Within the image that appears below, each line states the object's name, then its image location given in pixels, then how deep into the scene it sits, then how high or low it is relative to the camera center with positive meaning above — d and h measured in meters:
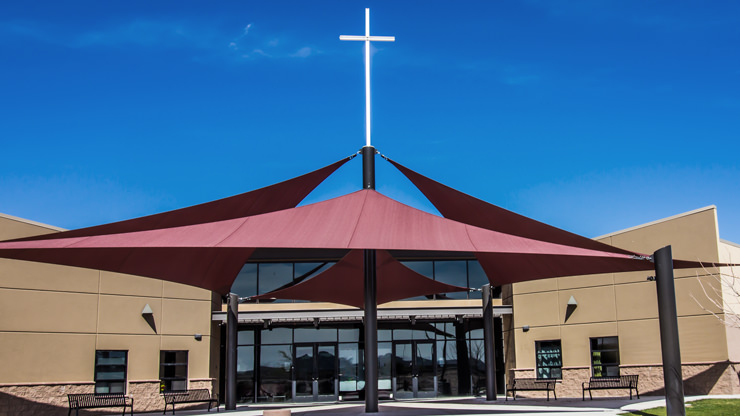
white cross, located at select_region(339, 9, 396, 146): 14.45 +5.97
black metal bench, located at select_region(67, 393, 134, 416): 16.08 -1.50
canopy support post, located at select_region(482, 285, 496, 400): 17.86 -0.33
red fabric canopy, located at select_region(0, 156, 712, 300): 10.52 +1.60
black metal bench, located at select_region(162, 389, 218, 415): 18.41 -1.62
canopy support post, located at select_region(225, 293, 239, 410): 18.14 -0.38
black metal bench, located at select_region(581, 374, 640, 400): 18.00 -1.36
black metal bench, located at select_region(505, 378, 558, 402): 19.42 -1.49
